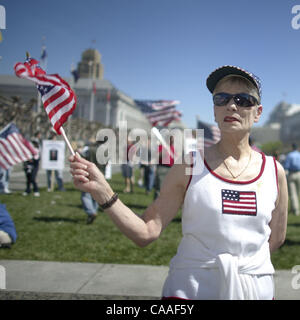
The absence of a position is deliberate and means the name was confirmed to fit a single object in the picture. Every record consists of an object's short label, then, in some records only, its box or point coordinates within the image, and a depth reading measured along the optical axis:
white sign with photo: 12.84
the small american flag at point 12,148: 8.67
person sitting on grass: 5.51
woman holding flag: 1.58
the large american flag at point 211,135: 9.48
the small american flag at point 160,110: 10.70
